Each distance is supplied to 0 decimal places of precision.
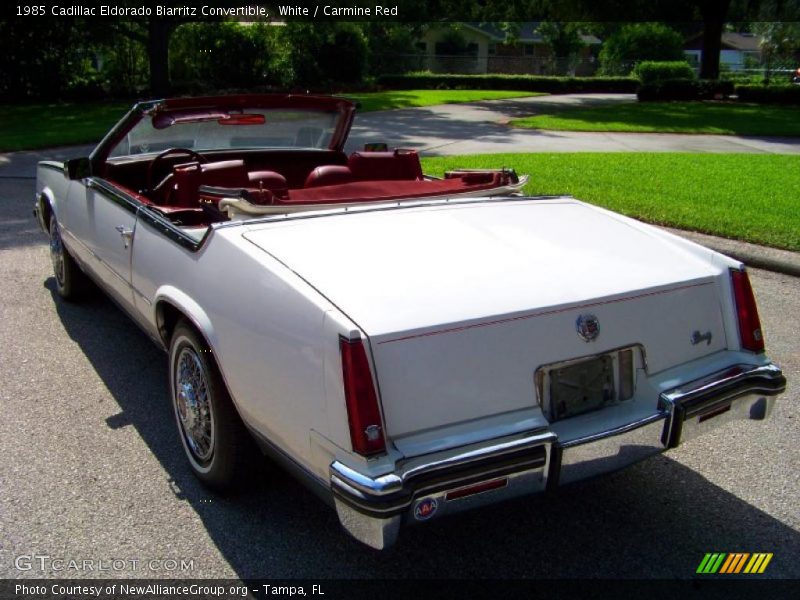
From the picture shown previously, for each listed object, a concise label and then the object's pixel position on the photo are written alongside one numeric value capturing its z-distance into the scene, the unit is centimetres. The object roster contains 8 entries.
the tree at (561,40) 5516
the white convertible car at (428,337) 253
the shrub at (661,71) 3266
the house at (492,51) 4797
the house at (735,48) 6389
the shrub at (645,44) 5025
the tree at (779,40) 5259
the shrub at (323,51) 3089
